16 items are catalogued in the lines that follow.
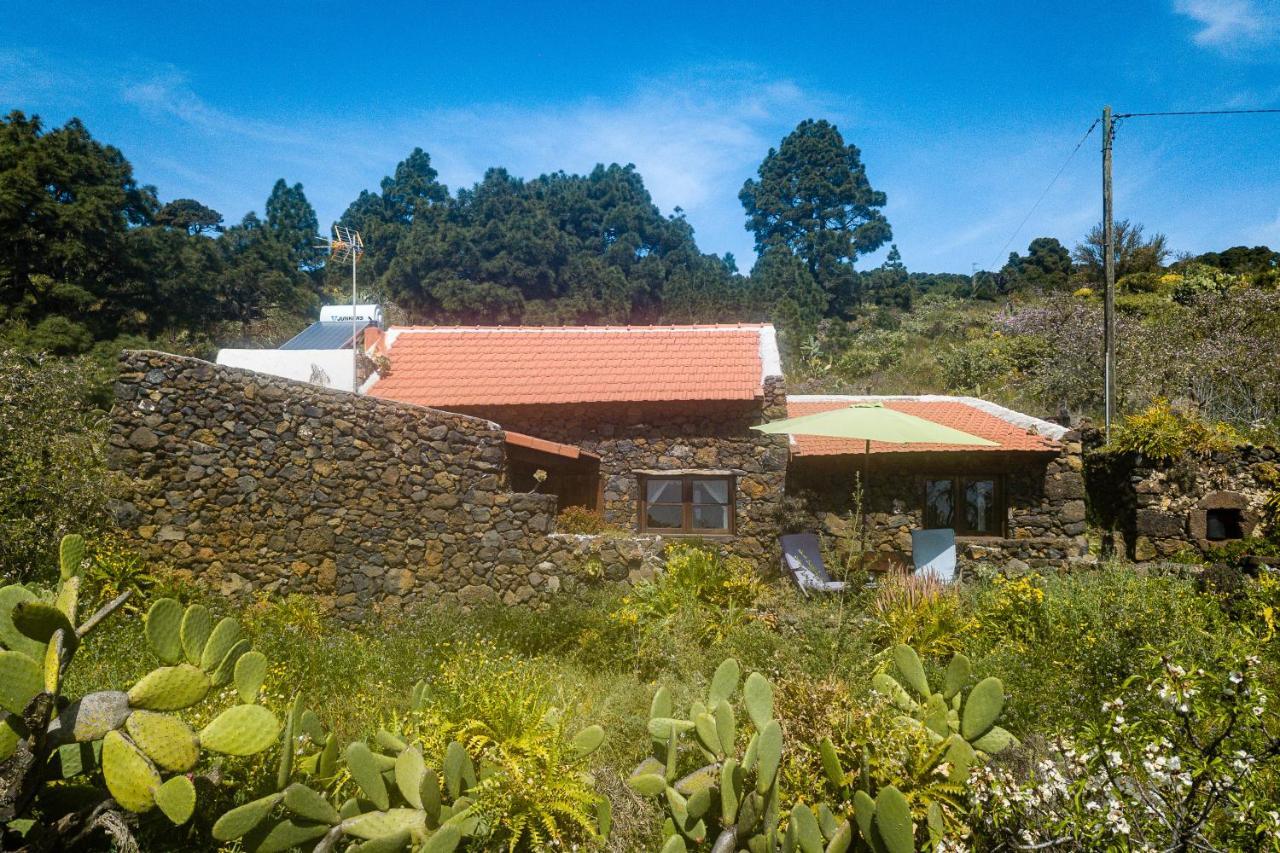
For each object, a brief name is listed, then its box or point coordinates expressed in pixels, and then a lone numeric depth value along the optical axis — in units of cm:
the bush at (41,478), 792
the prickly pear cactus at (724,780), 391
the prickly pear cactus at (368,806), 364
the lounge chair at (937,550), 1150
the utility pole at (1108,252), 1472
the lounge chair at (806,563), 1045
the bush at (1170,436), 1145
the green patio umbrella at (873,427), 845
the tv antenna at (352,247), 1309
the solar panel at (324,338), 1570
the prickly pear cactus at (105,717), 316
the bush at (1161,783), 317
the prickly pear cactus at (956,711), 434
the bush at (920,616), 771
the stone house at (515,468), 915
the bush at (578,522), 1222
